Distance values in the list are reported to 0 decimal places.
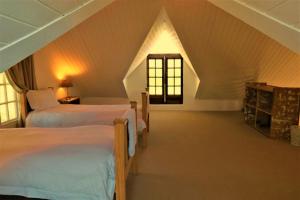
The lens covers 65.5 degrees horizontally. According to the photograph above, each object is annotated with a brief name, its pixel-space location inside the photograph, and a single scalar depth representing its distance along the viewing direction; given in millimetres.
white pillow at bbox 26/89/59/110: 4113
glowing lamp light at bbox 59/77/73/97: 5816
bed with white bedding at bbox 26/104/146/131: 3805
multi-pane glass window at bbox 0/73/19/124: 3910
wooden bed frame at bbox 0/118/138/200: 1955
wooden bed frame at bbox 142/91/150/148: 4203
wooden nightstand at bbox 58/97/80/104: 5518
